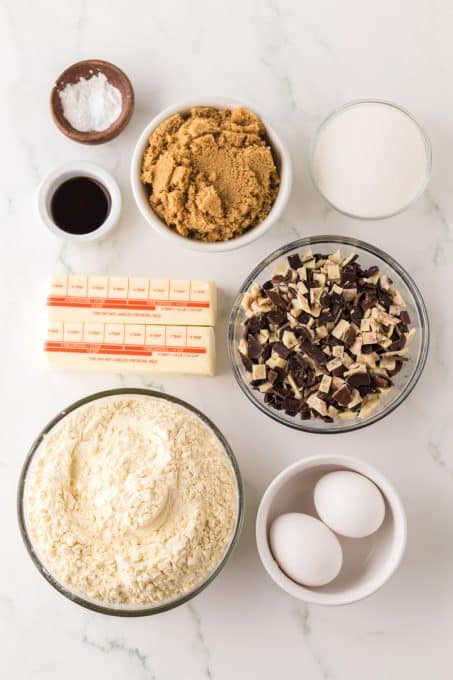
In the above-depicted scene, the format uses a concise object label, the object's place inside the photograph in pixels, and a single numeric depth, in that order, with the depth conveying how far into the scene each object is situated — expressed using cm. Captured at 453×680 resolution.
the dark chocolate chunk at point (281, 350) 65
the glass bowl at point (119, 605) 62
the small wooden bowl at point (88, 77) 69
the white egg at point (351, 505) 62
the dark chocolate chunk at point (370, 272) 66
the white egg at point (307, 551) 62
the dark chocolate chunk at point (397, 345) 64
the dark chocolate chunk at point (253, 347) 66
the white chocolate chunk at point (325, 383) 64
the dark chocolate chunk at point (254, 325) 66
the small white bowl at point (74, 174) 69
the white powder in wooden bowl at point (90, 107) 69
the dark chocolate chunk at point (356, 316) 65
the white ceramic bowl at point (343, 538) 63
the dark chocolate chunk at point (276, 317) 65
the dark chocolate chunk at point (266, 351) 66
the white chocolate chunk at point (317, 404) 64
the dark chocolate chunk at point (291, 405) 65
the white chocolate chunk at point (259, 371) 65
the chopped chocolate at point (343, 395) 64
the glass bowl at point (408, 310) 66
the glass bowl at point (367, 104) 68
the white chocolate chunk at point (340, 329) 64
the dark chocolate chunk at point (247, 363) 66
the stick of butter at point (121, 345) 69
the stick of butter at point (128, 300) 69
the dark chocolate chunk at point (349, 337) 64
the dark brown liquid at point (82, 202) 70
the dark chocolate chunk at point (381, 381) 65
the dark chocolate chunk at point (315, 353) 64
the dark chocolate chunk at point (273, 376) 65
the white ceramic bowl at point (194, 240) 67
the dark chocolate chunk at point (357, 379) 64
